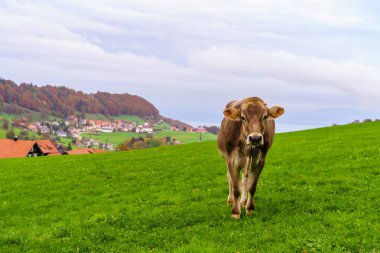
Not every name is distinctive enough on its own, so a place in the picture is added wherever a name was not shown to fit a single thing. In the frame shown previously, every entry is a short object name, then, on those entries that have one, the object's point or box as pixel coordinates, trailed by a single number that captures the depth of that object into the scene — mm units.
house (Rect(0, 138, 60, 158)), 111606
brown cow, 11641
